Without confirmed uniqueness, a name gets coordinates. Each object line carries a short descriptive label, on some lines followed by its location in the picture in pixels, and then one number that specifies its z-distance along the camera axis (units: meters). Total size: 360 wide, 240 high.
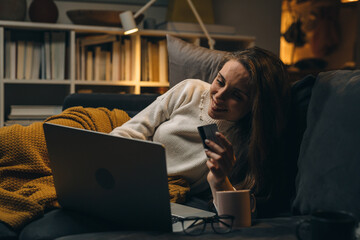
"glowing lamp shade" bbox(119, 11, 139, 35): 2.78
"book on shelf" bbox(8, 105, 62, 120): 2.84
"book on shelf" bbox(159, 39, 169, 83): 3.17
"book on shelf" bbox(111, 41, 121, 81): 3.08
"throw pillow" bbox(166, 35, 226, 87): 1.81
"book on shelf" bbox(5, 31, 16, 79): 2.88
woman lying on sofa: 1.37
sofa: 1.04
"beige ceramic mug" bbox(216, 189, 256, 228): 1.02
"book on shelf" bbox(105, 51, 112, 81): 3.09
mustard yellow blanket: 1.23
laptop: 0.92
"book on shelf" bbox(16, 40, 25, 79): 2.90
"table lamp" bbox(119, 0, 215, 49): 2.78
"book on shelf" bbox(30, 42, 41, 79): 2.95
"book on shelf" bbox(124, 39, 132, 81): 3.10
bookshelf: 2.90
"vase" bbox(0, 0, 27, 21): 2.81
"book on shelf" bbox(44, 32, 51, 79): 2.94
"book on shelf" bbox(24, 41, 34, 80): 2.93
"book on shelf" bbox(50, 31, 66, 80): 2.96
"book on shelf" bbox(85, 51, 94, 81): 3.05
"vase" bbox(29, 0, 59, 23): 2.90
